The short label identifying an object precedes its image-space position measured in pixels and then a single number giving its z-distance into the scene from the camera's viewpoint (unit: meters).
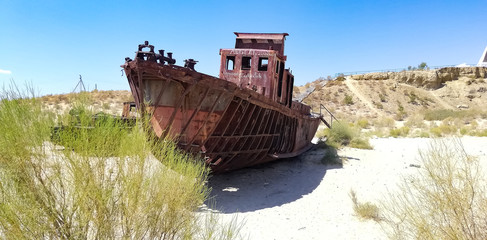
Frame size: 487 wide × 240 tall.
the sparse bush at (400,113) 36.47
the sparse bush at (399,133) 22.67
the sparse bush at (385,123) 30.02
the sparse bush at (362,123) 29.50
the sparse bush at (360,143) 15.76
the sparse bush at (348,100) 42.41
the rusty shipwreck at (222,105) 7.34
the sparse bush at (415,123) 28.20
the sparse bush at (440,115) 32.75
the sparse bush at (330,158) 12.78
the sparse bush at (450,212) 4.03
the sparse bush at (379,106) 42.00
